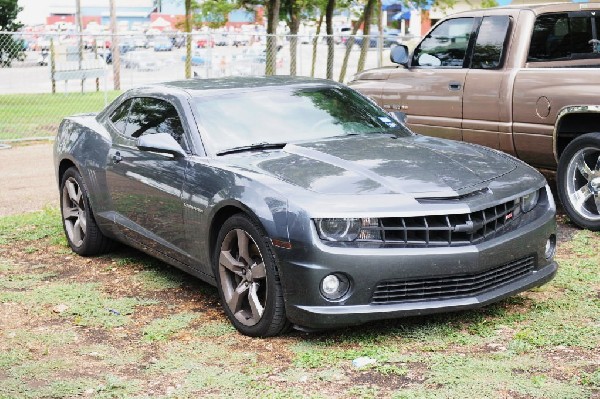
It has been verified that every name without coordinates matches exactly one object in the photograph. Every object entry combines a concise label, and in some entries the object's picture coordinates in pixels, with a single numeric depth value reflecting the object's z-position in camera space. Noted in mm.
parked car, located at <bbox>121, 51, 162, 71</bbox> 23891
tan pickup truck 7812
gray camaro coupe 4953
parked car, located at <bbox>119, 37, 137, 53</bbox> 27991
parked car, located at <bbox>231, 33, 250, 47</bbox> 23900
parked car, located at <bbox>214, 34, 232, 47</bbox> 22644
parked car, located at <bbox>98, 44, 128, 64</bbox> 27766
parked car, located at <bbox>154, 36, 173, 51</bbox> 22391
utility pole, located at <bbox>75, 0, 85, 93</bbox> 32000
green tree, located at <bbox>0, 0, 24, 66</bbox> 16703
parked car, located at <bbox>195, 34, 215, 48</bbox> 18998
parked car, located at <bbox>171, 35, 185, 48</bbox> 21617
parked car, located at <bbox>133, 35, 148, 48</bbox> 21517
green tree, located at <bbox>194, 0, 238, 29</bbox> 21281
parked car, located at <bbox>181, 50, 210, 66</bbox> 22769
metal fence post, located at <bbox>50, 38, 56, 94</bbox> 20409
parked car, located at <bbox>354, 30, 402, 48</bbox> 17812
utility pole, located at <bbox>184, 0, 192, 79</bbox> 19734
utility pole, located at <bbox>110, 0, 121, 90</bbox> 20692
